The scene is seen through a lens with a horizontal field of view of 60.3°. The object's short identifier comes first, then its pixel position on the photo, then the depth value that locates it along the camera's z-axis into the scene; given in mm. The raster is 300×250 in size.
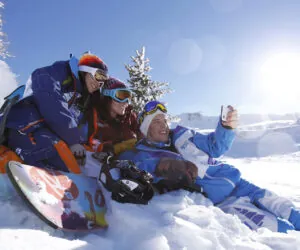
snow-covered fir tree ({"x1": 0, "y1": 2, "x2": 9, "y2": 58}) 12586
